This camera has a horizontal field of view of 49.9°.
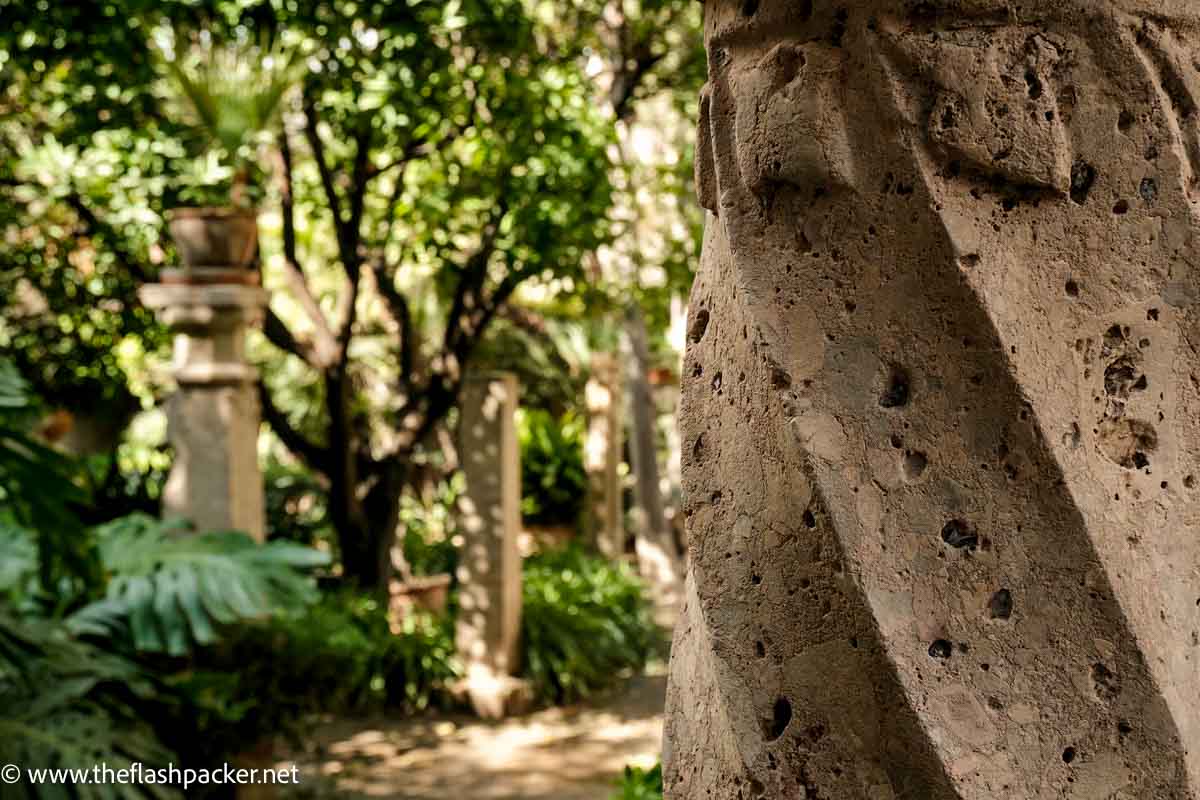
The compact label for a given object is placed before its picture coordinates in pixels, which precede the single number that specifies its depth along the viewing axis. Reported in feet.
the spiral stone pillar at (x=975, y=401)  3.91
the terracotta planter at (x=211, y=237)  19.74
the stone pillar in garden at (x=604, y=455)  39.75
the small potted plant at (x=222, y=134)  19.80
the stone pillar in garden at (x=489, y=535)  28.96
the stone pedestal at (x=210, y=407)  19.99
